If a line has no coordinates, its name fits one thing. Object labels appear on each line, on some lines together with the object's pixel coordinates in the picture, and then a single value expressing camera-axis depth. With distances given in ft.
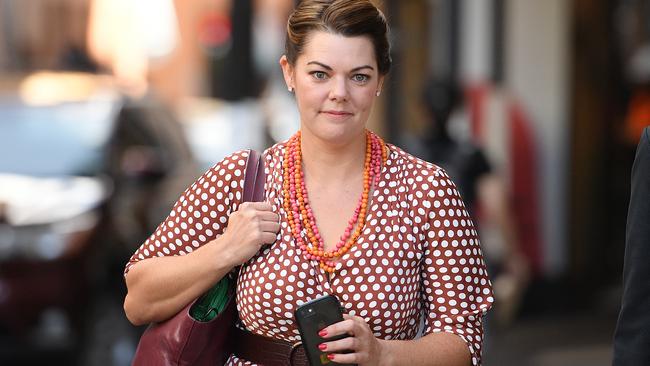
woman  21.03
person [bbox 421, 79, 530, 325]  45.78
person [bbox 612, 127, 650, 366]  20.39
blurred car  45.42
